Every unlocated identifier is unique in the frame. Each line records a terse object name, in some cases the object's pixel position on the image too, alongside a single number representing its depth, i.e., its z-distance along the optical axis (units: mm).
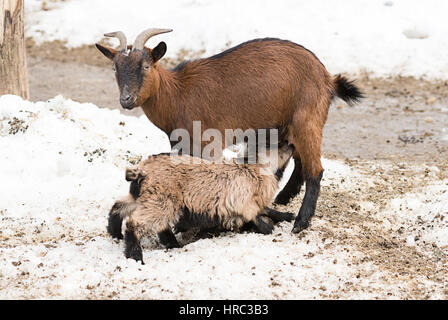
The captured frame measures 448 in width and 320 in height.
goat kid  10250
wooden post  15766
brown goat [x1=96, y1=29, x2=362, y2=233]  11398
